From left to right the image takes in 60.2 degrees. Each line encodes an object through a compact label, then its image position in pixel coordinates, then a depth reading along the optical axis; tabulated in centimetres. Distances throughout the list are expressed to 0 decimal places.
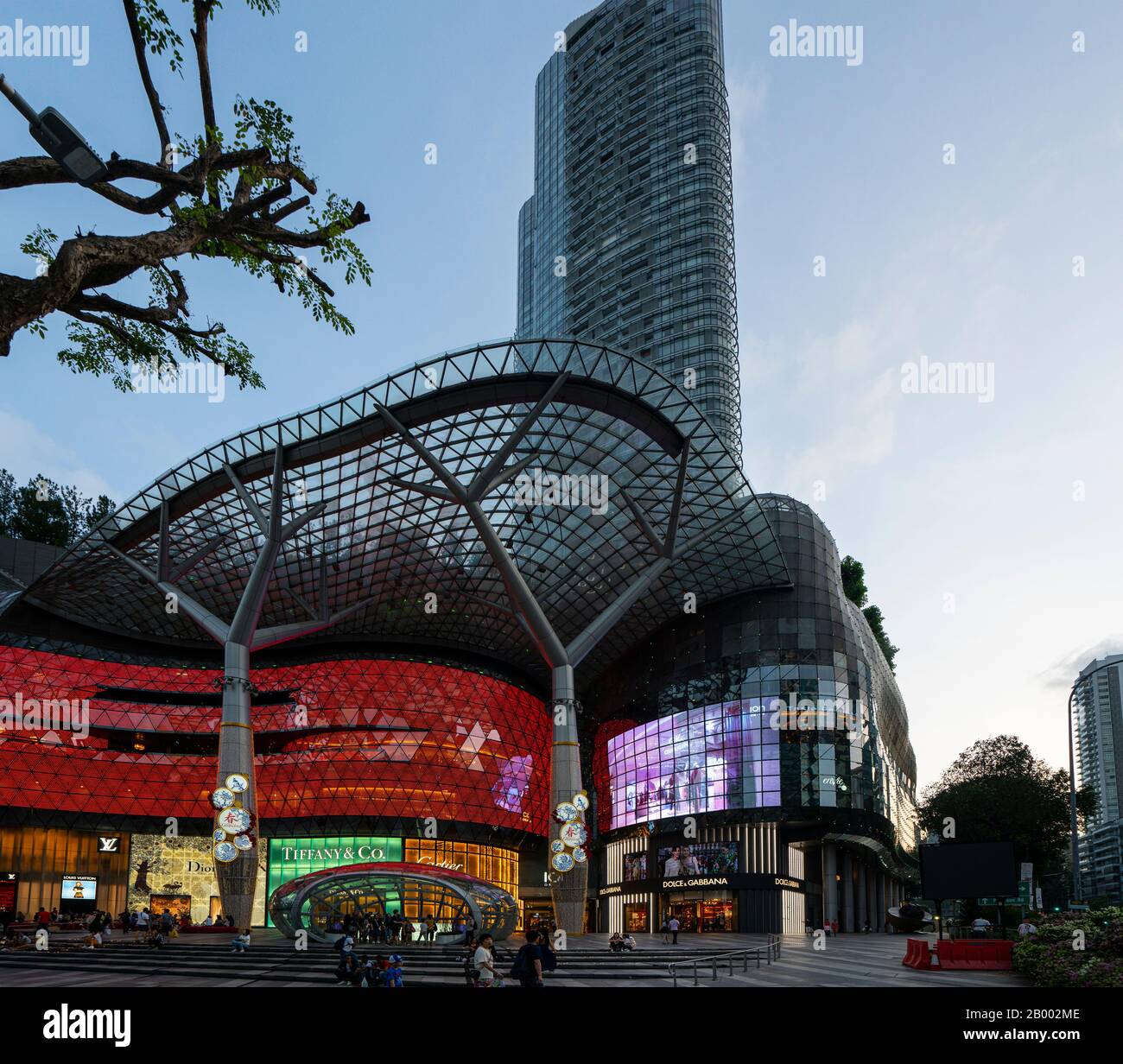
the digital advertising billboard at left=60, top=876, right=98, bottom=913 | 6950
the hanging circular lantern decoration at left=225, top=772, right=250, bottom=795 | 4800
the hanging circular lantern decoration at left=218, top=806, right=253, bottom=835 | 4681
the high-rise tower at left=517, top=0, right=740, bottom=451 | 15500
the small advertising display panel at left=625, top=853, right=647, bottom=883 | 7244
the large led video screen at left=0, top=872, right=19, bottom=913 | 6650
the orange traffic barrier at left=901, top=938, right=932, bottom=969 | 3014
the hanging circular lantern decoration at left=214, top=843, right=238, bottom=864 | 4706
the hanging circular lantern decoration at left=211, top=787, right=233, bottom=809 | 4694
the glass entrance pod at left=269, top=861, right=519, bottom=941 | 4044
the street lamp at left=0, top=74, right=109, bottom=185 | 879
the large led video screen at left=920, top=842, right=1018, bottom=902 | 2905
